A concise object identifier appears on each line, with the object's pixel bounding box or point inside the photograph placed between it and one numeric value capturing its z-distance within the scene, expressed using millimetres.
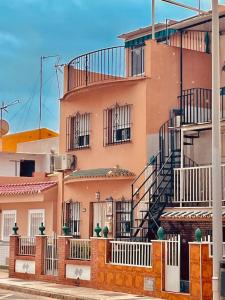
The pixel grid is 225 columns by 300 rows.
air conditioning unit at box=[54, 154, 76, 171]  26484
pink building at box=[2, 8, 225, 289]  21266
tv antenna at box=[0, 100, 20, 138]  40906
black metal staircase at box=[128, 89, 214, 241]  21500
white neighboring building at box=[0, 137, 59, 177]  36397
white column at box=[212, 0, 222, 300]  14133
